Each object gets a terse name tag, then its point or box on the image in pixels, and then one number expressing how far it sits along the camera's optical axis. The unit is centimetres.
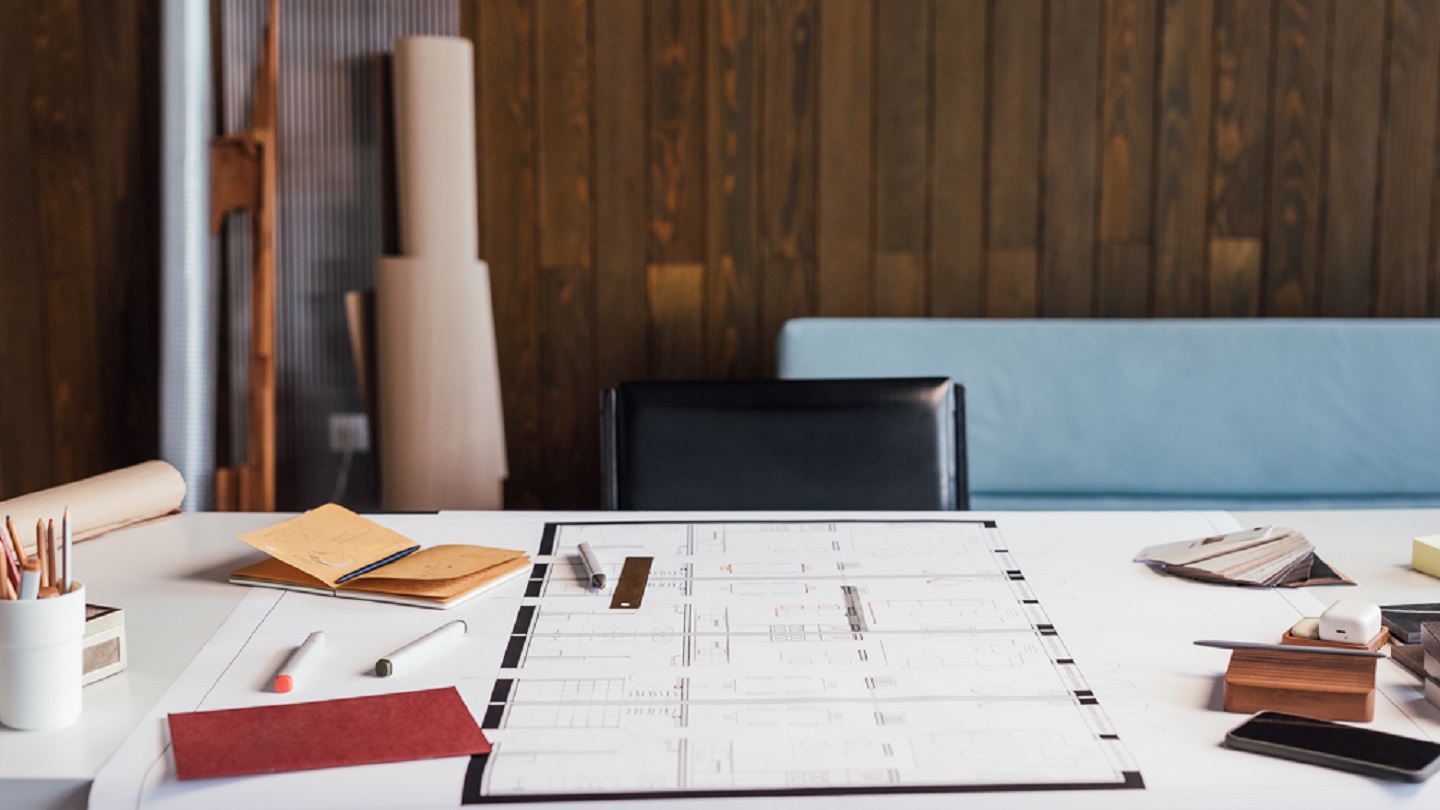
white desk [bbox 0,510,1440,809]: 88
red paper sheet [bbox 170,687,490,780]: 88
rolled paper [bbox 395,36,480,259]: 283
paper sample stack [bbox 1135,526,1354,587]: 129
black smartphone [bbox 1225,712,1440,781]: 86
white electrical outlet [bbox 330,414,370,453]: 303
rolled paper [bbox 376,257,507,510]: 285
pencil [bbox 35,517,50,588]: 96
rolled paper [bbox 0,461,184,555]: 142
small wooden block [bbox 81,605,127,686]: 101
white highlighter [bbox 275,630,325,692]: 100
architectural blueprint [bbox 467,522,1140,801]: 87
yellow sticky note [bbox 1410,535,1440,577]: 134
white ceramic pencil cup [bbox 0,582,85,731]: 92
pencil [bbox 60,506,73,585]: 94
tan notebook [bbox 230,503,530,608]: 124
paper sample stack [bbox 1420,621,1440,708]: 98
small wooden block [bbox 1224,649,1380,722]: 95
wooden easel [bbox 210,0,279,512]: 280
